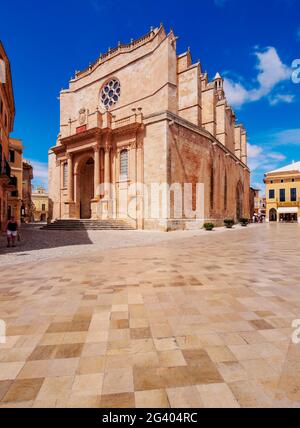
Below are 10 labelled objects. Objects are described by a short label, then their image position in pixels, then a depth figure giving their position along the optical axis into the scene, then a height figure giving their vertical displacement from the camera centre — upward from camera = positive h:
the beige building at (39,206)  63.25 +1.51
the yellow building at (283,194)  46.75 +3.22
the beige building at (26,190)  44.36 +4.18
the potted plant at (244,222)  30.82 -1.56
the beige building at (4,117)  16.62 +7.97
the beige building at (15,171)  30.00 +5.28
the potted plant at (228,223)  26.28 -1.43
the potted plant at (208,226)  22.47 -1.49
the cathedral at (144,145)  22.11 +6.89
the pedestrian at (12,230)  10.50 -0.80
